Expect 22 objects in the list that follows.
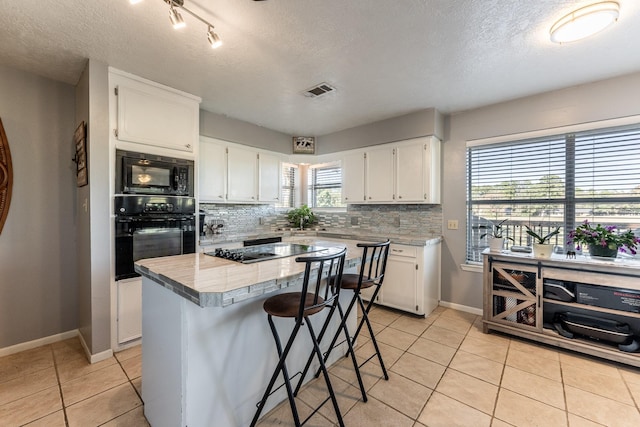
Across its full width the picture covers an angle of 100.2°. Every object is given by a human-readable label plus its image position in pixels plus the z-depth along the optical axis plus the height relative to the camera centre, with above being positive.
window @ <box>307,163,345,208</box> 4.54 +0.44
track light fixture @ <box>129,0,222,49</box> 1.52 +1.15
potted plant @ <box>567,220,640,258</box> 2.27 -0.23
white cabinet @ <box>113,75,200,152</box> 2.39 +0.92
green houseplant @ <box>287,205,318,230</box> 4.50 -0.11
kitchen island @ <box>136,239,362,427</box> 1.26 -0.69
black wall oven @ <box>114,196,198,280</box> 2.38 -0.19
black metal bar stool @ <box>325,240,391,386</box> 1.86 -0.53
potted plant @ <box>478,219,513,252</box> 2.76 -0.31
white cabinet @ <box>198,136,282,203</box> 3.38 +0.51
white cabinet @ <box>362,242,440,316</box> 3.12 -0.83
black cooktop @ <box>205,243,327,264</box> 1.75 -0.31
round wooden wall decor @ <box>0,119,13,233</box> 2.30 +0.27
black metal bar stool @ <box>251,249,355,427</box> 1.32 -0.53
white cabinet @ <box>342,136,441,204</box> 3.33 +0.52
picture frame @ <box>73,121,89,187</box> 2.33 +0.49
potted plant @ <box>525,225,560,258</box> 2.51 -0.33
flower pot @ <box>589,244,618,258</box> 2.32 -0.34
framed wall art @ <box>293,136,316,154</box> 4.48 +1.11
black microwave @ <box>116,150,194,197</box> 2.40 +0.33
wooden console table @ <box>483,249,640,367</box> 2.16 -0.77
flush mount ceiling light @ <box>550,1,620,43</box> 1.61 +1.21
